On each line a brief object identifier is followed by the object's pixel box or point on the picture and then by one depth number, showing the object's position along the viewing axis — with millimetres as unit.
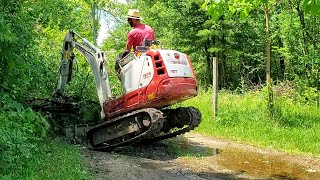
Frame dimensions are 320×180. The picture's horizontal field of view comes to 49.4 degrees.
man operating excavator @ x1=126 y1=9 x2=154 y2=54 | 6850
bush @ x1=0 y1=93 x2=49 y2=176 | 3834
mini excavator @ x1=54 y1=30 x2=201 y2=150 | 6102
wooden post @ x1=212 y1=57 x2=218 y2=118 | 9356
